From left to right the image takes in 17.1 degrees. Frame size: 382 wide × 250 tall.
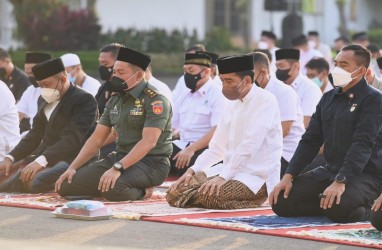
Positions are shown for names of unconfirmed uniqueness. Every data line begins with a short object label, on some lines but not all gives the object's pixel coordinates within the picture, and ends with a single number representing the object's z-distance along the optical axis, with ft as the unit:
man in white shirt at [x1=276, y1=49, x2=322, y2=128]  46.60
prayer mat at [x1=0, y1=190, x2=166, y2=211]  34.45
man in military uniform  35.40
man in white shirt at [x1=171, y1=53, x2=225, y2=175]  43.66
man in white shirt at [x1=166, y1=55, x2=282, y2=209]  33.83
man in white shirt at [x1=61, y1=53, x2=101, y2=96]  47.58
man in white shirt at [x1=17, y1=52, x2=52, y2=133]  49.32
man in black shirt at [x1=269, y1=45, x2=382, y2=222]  30.99
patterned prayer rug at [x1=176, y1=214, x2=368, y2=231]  30.30
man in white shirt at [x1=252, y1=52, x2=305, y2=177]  40.65
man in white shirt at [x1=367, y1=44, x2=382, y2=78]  59.18
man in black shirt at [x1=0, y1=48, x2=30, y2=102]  53.93
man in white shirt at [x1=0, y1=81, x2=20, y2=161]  40.63
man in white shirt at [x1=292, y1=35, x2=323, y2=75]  71.93
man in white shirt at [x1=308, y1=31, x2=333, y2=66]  81.25
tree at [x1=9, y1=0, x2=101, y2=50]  122.11
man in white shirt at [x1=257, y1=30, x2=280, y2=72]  76.43
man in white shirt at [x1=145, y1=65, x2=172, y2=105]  44.88
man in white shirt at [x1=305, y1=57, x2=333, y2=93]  54.34
